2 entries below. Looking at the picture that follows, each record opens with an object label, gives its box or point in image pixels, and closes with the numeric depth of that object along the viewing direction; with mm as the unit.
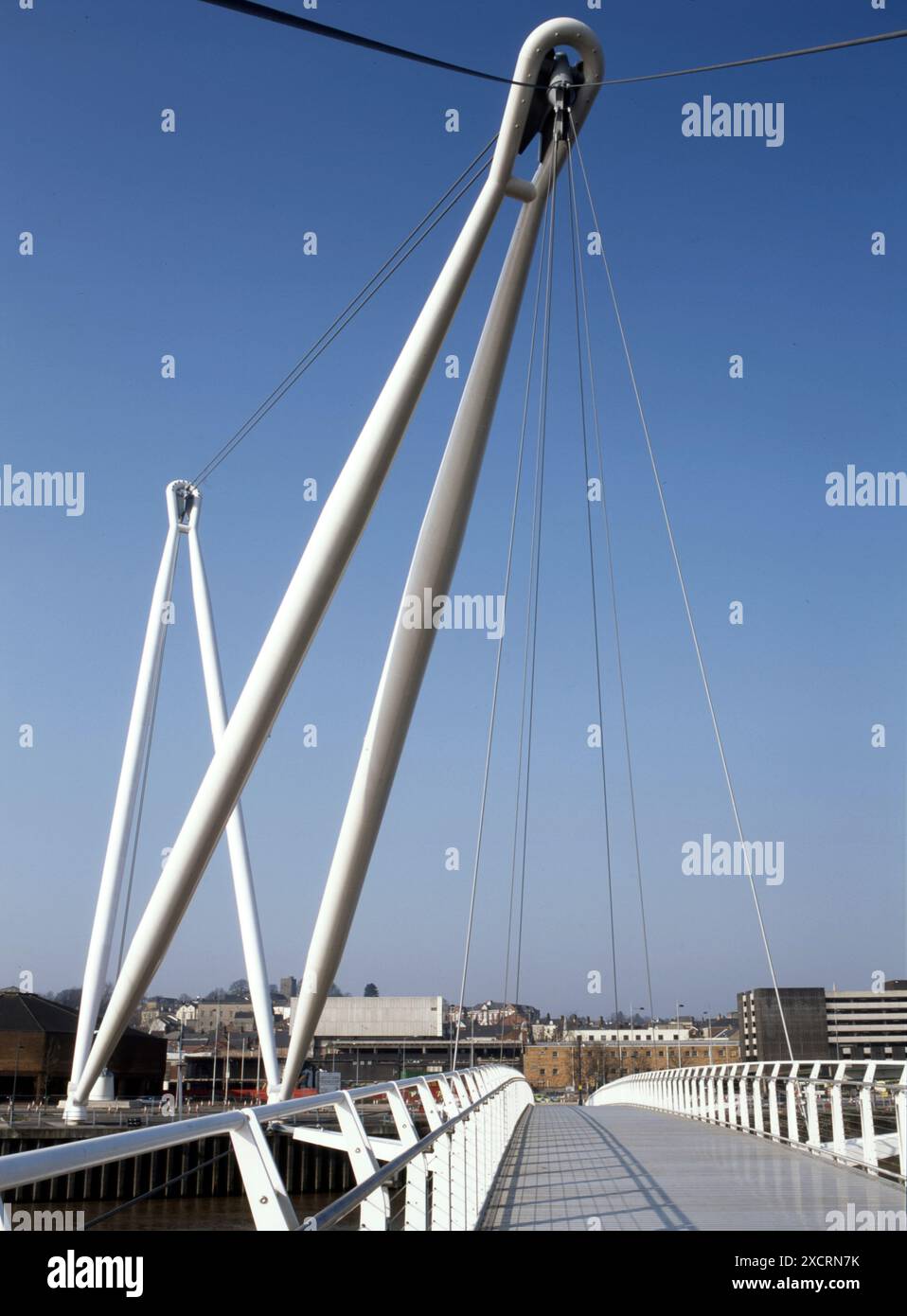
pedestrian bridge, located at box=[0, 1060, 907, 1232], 3359
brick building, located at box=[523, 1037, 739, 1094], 82500
